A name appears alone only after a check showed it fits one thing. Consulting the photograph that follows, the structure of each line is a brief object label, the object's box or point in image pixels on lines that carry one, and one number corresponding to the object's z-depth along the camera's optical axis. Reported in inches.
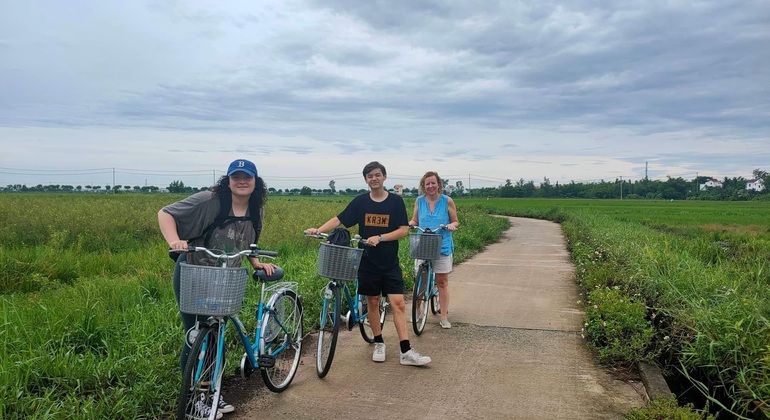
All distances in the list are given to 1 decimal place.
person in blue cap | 134.6
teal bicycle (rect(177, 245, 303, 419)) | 115.6
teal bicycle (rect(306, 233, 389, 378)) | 165.0
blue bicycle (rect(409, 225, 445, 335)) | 224.5
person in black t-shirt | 182.1
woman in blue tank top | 241.3
